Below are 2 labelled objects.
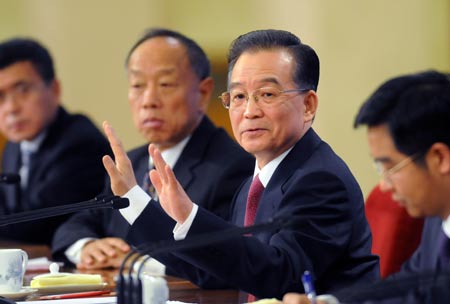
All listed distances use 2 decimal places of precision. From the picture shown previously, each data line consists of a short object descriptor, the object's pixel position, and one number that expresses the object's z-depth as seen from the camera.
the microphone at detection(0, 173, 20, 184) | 8.00
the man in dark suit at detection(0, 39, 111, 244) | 11.70
